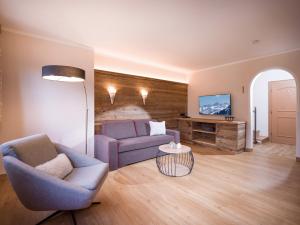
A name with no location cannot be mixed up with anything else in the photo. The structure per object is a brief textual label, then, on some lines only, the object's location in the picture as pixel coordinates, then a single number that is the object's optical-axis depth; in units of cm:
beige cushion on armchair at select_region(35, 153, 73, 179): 176
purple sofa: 316
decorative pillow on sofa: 422
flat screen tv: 484
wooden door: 498
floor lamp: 203
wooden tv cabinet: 423
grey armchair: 149
